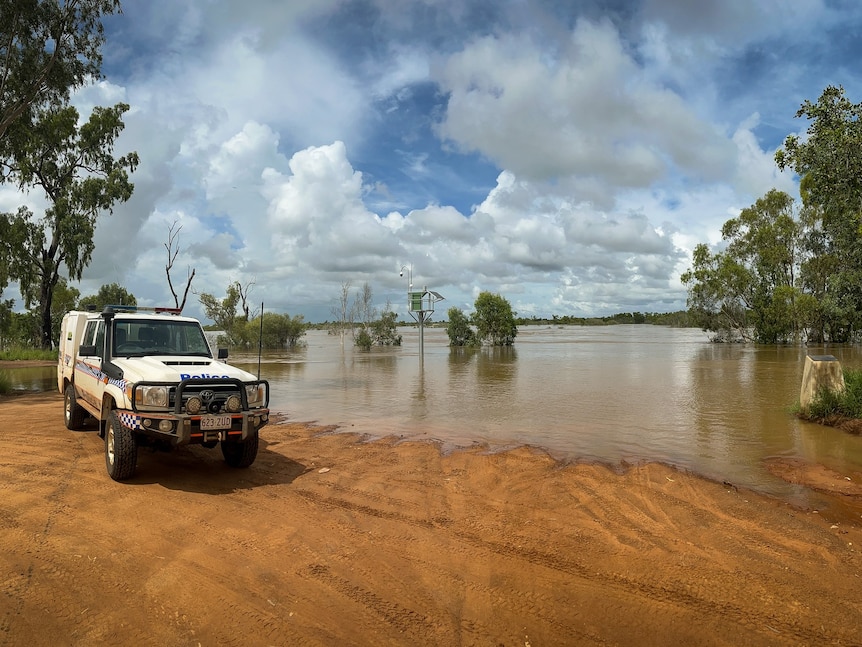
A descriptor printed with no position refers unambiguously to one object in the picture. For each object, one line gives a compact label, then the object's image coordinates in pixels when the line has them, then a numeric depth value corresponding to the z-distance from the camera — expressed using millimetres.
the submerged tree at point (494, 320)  48844
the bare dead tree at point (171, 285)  29219
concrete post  11513
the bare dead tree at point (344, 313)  52475
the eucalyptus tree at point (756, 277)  46281
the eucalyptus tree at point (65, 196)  26359
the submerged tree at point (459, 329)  49219
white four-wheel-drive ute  6457
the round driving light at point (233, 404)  6716
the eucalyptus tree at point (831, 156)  10336
